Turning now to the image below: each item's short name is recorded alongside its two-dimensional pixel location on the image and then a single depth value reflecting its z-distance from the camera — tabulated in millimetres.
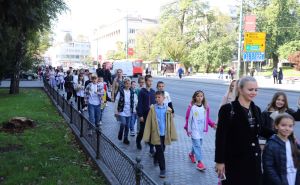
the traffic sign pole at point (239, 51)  23182
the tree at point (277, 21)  43593
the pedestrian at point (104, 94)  7376
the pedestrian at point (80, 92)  10090
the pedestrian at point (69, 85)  12694
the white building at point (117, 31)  90545
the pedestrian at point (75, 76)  12502
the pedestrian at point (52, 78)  18568
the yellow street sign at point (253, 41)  22993
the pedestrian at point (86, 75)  10326
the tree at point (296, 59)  36327
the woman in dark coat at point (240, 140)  2542
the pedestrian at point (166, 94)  5366
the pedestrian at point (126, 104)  6216
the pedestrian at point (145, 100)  5512
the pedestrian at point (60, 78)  18145
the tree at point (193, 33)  43089
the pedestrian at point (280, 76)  27806
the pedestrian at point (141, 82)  6092
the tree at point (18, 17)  4756
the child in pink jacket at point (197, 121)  4937
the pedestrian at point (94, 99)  7108
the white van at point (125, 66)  33178
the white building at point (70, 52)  105748
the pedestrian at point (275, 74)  28434
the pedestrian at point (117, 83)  7715
